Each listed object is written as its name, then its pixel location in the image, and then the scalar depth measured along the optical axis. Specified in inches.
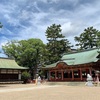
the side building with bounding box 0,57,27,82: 861.5
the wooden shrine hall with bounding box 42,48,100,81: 682.3
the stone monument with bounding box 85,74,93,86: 564.9
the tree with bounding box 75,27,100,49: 1230.5
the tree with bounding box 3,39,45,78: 1080.9
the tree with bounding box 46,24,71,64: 1147.2
